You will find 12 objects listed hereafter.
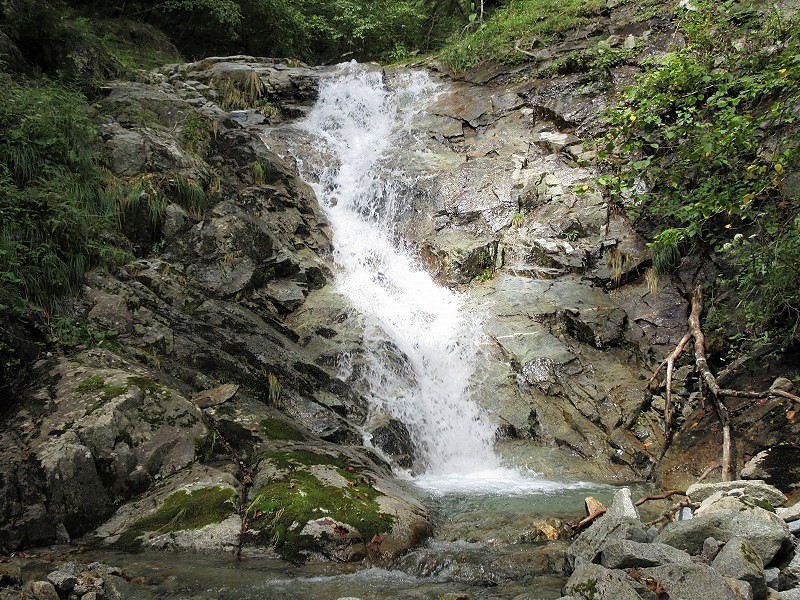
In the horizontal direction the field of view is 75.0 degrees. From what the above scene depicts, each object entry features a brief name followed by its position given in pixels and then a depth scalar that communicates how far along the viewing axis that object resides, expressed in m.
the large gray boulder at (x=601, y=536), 3.54
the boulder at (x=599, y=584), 2.85
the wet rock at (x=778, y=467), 4.81
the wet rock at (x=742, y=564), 2.92
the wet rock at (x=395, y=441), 7.06
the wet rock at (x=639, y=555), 3.13
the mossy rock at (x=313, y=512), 4.05
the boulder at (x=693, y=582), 2.74
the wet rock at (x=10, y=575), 2.92
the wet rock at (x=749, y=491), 4.06
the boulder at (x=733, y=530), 3.24
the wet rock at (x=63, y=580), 2.81
